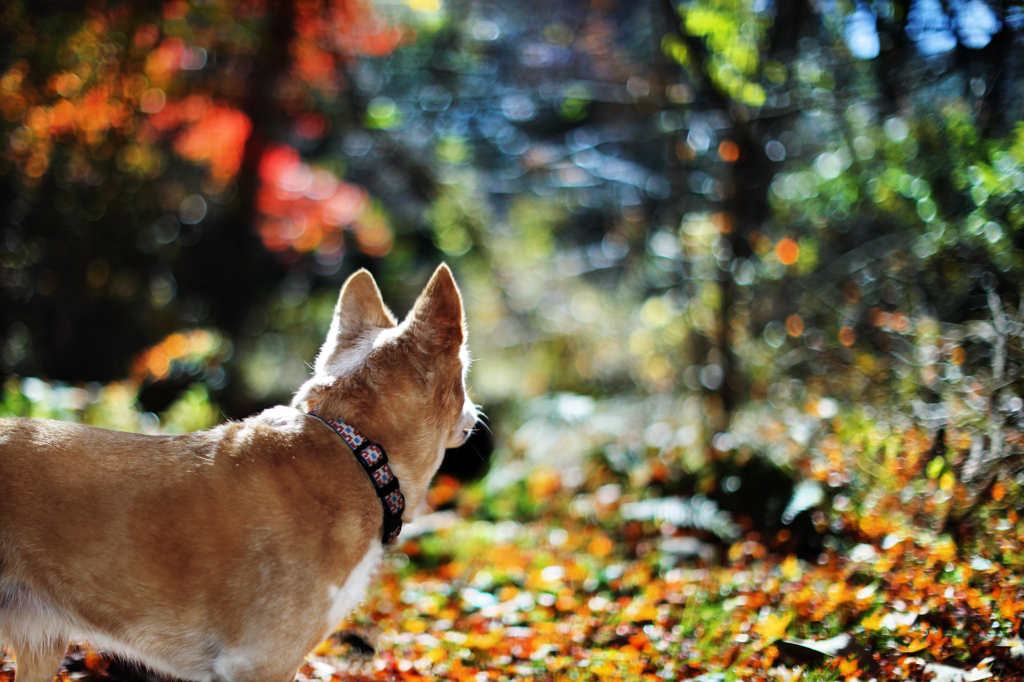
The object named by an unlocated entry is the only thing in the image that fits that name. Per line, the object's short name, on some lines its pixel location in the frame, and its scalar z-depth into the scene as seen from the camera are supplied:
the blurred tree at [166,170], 6.87
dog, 2.03
